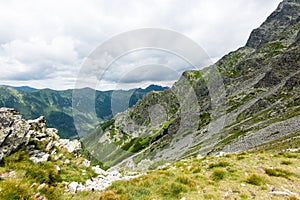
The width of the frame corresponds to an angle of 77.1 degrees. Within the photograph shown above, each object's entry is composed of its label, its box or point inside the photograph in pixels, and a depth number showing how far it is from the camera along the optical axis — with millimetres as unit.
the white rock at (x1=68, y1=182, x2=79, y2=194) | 13170
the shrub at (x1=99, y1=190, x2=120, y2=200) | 10195
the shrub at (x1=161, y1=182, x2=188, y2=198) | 10531
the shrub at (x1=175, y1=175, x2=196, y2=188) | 11075
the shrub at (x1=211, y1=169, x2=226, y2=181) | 12192
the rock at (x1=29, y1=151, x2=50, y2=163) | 16625
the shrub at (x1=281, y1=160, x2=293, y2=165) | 15175
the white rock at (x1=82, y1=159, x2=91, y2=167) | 21138
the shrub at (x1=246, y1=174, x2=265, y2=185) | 10789
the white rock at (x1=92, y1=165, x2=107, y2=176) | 21206
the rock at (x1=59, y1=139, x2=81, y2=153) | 25172
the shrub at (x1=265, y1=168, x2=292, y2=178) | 12073
